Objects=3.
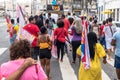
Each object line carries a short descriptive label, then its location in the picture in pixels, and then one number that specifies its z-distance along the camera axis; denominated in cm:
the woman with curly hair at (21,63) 382
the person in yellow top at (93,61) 659
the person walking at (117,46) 810
